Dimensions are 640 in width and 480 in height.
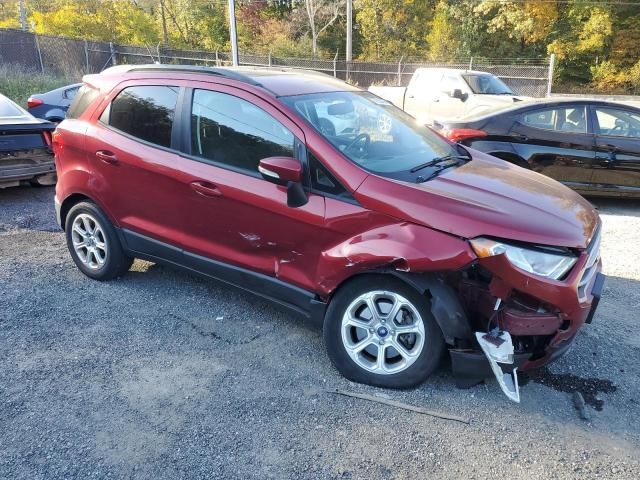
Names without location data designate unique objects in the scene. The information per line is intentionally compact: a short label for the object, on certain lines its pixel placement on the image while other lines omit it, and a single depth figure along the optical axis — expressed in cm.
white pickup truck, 1259
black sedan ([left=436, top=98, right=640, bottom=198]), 677
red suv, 288
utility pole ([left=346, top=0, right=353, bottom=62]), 3045
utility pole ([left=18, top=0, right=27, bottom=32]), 3488
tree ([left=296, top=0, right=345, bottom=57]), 3822
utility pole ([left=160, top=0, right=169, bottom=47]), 4162
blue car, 1075
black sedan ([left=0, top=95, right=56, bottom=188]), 686
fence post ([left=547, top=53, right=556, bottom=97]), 2265
